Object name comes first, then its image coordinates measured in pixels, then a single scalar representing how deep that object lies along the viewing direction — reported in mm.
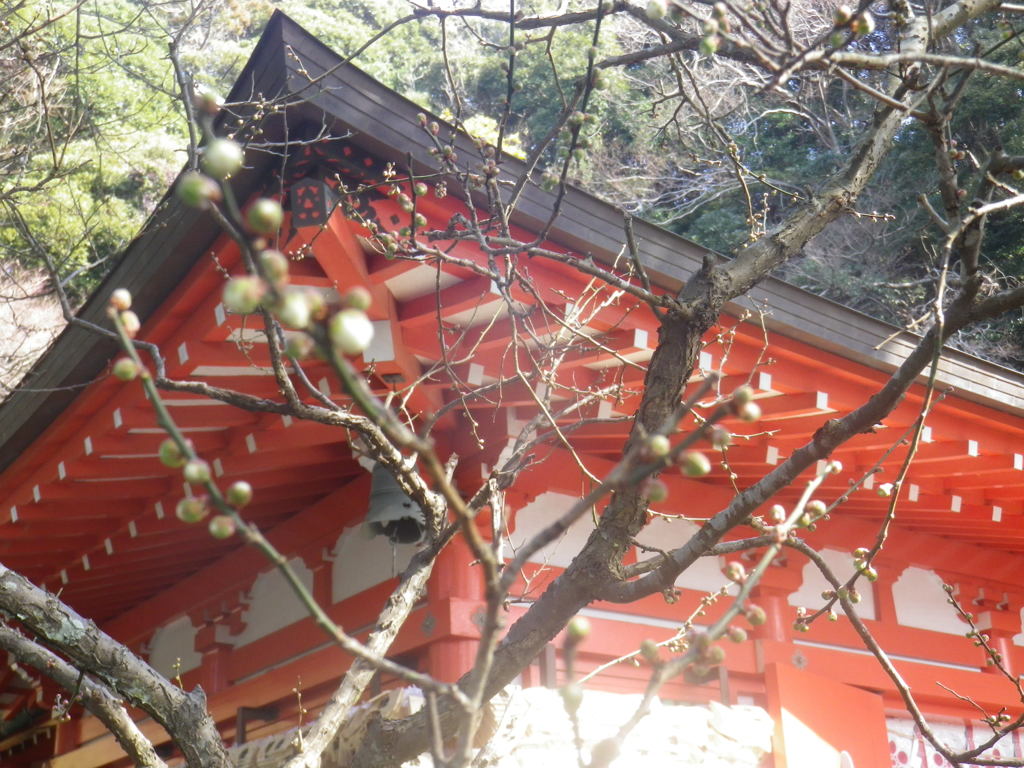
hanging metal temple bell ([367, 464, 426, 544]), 3785
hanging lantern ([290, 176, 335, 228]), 2949
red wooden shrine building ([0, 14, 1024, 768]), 3311
